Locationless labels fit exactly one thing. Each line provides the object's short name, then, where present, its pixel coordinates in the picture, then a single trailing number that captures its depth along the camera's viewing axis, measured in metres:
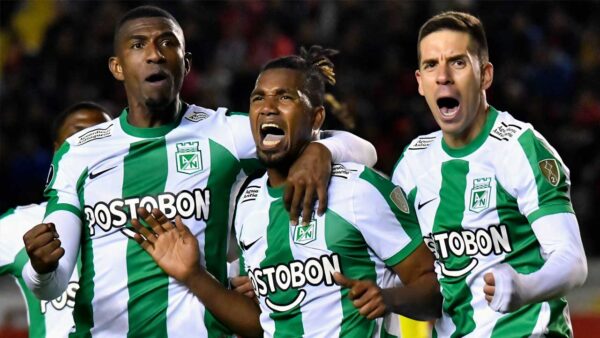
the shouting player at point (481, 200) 9.05
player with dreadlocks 9.55
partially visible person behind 11.71
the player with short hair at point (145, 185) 10.66
